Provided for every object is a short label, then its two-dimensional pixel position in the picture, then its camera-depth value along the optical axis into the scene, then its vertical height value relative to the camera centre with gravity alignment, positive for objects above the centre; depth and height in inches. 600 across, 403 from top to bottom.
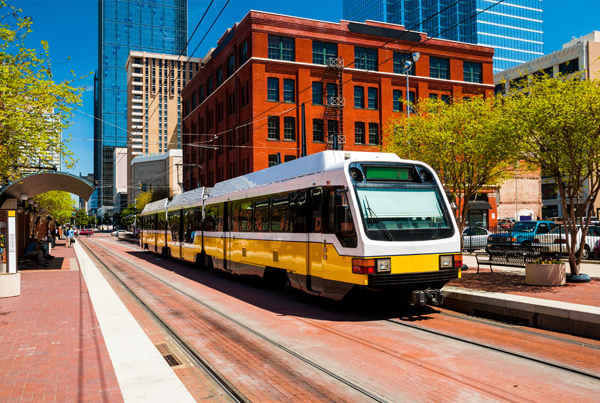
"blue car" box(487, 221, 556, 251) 976.9 -29.8
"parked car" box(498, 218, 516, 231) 2022.1 -15.1
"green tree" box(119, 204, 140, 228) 3205.7 +68.9
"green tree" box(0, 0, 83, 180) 425.1 +104.7
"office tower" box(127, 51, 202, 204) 5905.5 +1481.8
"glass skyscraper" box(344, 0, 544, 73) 4827.8 +1978.8
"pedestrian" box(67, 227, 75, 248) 1889.1 -57.7
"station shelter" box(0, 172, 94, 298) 514.5 +30.0
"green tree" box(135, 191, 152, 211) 3056.3 +133.6
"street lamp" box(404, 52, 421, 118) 1176.9 +373.3
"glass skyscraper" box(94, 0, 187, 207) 7598.4 +2617.6
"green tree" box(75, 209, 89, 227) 4004.9 +22.6
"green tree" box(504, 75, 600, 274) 463.8 +85.2
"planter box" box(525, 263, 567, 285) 500.0 -57.3
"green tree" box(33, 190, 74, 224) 1526.6 +62.0
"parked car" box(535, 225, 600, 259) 879.7 -42.3
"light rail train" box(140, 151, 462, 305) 364.8 -6.9
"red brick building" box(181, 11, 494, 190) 1662.2 +500.4
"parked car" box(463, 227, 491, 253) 1247.6 -48.9
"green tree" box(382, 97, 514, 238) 650.8 +104.0
